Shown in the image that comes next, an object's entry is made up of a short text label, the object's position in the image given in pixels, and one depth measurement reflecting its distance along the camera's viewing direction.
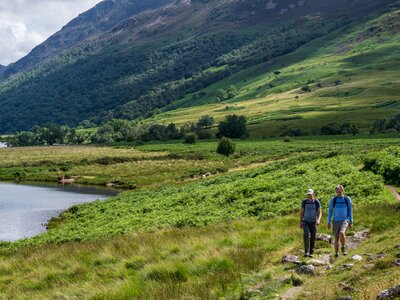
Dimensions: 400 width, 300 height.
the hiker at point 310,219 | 20.22
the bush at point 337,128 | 156.12
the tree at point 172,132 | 194.25
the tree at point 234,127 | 173.62
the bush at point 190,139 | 165.62
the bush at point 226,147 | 115.38
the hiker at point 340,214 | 20.11
